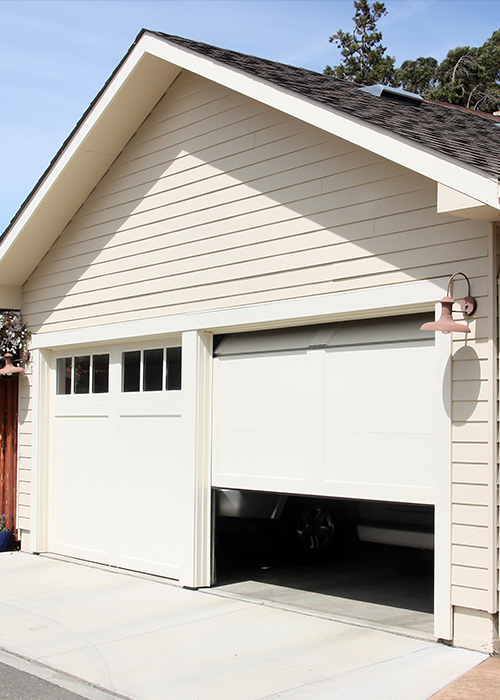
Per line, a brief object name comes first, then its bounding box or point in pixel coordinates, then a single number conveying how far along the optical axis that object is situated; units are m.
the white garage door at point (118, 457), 8.50
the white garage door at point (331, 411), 6.29
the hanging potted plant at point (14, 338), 10.50
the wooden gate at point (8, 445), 10.74
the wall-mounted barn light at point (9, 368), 10.26
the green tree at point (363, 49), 35.12
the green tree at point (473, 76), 28.86
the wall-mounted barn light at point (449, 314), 5.57
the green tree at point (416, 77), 34.59
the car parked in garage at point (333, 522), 7.68
